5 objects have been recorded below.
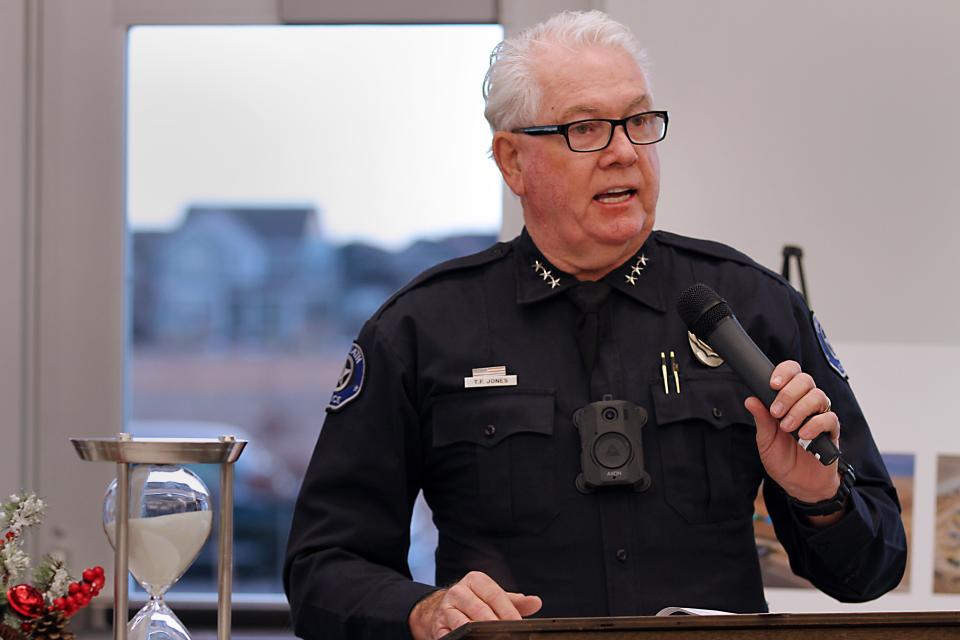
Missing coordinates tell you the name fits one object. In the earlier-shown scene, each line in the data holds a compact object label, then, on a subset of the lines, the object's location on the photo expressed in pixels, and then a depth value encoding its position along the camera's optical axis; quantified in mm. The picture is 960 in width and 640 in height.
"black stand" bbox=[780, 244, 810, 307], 5923
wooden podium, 4638
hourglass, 4962
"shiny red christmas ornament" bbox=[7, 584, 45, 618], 4915
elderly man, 5200
